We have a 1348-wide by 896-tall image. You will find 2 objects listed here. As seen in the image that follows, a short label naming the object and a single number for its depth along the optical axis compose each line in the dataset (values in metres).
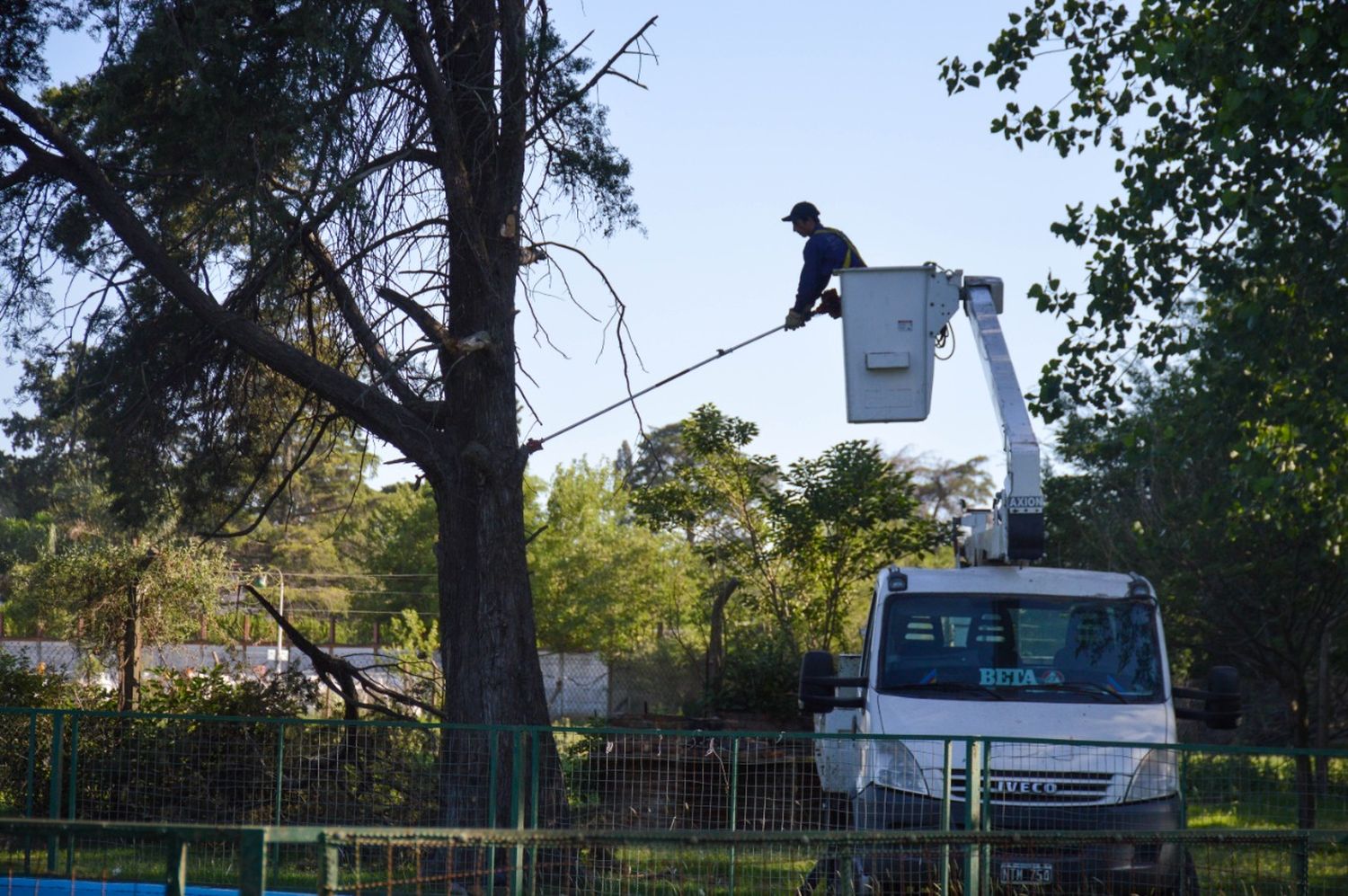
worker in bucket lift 22.36
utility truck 17.48
